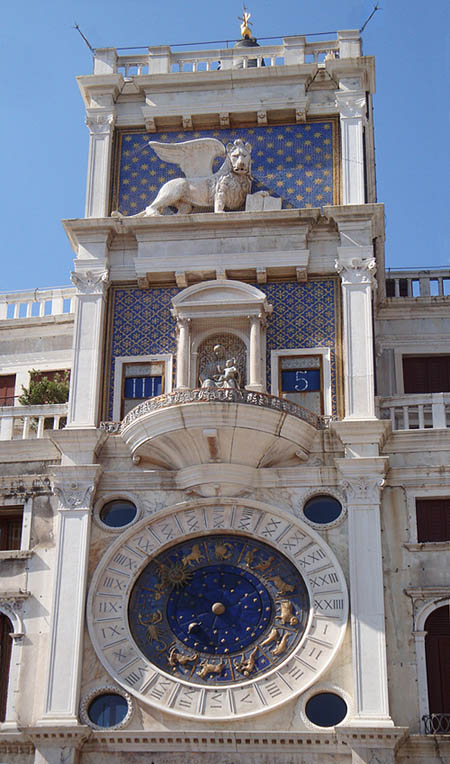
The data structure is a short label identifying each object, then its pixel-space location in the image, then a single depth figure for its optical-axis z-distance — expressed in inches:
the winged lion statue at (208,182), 1053.8
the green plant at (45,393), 1047.0
